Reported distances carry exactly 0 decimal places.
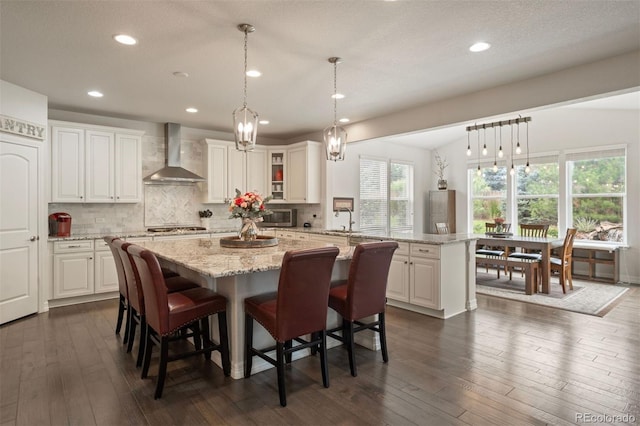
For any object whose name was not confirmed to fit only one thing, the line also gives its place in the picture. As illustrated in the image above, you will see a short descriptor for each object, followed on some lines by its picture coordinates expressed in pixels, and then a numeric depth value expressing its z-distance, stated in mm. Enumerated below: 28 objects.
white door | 4086
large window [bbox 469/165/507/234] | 7965
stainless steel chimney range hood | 5738
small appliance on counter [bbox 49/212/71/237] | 4949
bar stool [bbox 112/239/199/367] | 2943
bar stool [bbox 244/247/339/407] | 2395
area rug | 4723
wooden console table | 6207
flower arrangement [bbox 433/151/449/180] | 8828
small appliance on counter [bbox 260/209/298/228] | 7123
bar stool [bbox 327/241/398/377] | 2809
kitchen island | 2771
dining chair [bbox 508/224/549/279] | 5883
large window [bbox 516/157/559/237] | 7164
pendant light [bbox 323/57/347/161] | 3572
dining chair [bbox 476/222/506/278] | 6278
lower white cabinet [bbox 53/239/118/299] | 4754
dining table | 5418
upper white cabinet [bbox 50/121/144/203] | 4961
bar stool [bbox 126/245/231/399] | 2479
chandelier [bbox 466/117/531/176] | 5850
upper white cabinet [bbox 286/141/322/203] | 6516
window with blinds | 7324
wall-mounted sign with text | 4043
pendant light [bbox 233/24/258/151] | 2969
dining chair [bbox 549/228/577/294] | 5486
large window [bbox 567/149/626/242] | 6367
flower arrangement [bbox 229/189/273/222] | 3752
